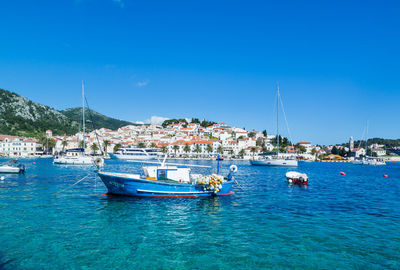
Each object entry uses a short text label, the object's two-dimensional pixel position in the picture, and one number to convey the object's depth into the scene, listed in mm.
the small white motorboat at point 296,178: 33253
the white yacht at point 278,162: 72250
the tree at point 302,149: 174675
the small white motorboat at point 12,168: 38844
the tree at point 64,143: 135000
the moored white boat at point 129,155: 126356
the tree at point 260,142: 178450
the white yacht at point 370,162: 113088
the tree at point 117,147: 154312
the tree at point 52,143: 138262
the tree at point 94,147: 142450
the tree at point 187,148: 153750
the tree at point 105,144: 150450
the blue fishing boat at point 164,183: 20312
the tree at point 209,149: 153125
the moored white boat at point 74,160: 64875
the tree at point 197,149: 153000
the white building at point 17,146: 129750
